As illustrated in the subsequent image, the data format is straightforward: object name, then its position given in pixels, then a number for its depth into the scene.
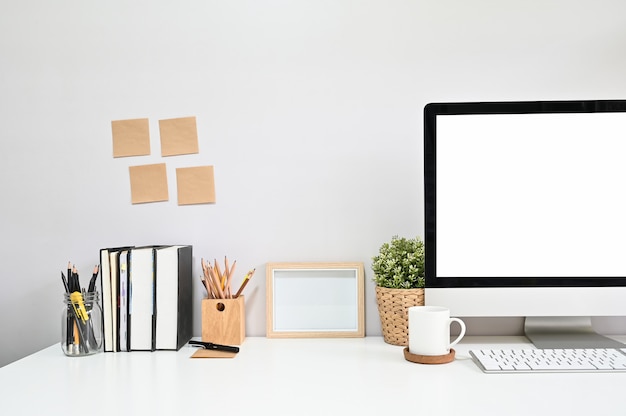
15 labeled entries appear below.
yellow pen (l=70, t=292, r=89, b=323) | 1.26
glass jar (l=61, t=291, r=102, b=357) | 1.26
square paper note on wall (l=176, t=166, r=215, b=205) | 1.47
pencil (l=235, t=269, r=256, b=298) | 1.38
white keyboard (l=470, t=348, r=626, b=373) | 1.06
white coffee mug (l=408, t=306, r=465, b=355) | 1.15
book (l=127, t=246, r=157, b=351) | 1.29
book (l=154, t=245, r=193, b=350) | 1.29
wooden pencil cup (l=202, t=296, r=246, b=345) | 1.33
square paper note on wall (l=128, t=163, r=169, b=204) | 1.48
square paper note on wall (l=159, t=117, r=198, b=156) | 1.48
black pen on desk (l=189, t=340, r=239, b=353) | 1.26
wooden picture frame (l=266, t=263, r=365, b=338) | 1.44
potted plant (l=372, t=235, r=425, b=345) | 1.31
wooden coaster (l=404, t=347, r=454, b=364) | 1.13
